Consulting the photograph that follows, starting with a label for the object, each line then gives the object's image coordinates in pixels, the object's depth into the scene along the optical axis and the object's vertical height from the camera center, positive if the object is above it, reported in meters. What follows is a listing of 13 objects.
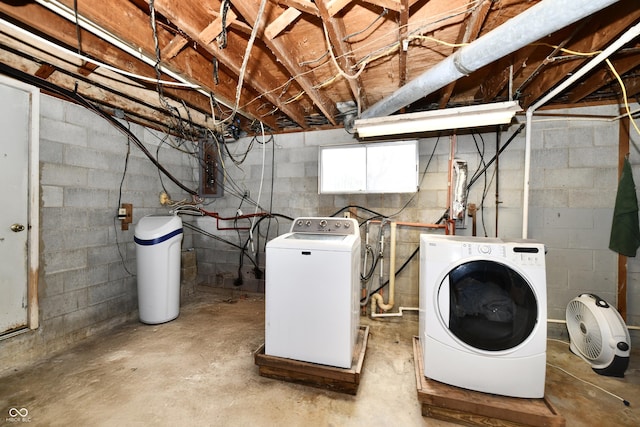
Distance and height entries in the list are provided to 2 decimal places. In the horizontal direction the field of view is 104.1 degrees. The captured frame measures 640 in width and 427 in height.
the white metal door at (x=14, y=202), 1.74 +0.02
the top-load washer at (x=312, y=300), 1.62 -0.60
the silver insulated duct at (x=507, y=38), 1.06 +0.89
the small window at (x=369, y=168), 2.78 +0.51
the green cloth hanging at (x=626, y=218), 2.05 -0.01
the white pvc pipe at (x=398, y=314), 2.70 -1.10
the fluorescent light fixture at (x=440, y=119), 1.83 +0.76
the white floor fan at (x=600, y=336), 1.73 -0.88
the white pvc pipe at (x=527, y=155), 1.92 +0.54
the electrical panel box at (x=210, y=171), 3.45 +0.52
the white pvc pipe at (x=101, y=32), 1.23 +0.99
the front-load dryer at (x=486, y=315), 1.40 -0.60
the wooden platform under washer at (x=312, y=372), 1.60 -1.08
